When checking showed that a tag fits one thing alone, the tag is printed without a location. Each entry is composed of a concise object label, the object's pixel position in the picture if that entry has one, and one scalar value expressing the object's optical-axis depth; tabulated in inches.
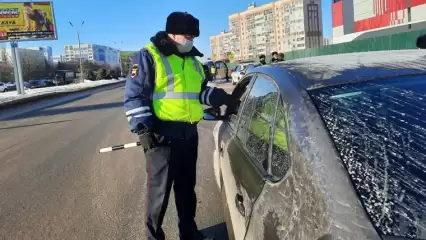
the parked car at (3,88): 2004.2
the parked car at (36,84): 2305.6
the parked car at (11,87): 2124.8
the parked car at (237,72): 1071.7
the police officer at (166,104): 108.4
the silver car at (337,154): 53.7
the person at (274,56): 420.0
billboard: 1288.1
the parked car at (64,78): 2682.3
